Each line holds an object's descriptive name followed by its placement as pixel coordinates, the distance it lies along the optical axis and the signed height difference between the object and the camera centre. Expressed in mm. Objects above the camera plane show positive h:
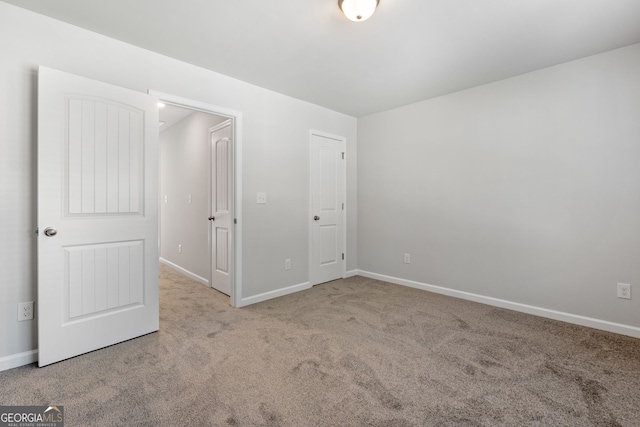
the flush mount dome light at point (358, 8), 1814 +1296
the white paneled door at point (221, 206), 3535 +112
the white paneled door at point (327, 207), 3961 +105
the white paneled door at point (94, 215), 1995 +2
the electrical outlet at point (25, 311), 1989 -647
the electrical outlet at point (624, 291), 2480 -645
